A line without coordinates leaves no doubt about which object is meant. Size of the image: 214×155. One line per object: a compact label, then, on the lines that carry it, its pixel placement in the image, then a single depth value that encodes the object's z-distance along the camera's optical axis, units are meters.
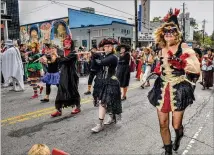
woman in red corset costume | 3.51
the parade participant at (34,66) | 9.39
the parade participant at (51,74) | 8.07
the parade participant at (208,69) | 12.17
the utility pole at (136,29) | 25.53
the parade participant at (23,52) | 13.43
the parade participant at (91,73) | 10.20
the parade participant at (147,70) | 12.02
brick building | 29.91
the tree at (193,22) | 91.55
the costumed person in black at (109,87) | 5.73
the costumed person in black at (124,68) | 9.27
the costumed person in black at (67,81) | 6.77
